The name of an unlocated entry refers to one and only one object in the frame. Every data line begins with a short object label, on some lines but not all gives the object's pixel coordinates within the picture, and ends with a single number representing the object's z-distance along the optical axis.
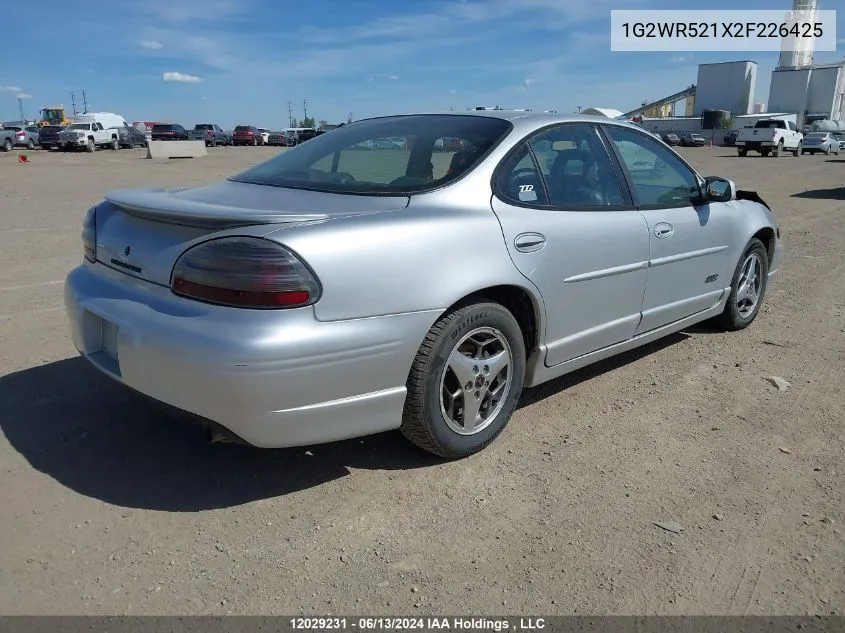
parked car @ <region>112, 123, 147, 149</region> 42.88
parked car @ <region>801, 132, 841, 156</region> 41.03
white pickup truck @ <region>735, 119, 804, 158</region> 36.28
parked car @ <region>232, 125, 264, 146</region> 51.69
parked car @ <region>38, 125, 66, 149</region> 38.25
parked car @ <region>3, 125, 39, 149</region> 40.03
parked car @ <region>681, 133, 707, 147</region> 56.69
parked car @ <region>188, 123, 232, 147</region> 51.69
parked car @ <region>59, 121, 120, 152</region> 37.81
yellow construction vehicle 61.72
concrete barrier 31.95
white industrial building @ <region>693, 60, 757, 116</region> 83.00
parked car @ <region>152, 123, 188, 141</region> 44.25
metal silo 82.97
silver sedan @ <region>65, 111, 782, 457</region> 2.42
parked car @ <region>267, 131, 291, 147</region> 54.72
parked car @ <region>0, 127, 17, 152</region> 39.16
